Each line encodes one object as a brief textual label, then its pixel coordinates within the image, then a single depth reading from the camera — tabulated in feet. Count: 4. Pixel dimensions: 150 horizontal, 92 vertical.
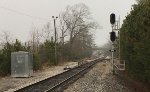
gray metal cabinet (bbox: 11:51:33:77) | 50.76
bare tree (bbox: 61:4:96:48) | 162.24
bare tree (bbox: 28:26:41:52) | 160.36
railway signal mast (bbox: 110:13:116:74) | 52.95
